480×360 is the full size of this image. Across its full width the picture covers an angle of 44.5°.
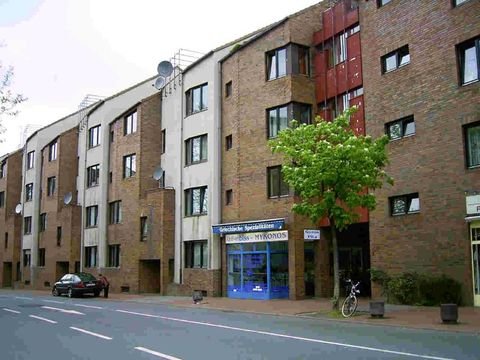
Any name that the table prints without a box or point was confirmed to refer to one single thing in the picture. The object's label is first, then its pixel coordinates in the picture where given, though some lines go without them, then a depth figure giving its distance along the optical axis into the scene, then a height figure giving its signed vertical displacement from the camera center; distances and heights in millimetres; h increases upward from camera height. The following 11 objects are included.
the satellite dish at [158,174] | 35281 +5429
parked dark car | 33344 -1143
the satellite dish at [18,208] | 54747 +5230
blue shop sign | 26497 +1777
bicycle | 18312 -1297
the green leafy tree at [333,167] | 18797 +3104
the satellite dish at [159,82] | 37031 +11459
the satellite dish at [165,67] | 36312 +12107
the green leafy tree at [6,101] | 20153 +5615
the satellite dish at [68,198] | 45719 +5155
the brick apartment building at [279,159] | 20750 +5094
